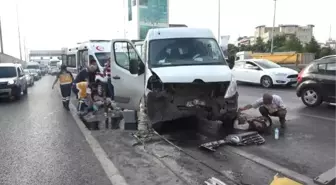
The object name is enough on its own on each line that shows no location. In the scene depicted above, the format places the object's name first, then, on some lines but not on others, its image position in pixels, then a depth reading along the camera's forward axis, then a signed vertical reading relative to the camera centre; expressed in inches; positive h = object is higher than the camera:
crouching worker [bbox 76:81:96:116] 429.7 -55.6
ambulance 633.6 +3.8
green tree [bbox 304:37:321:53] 2113.7 +50.1
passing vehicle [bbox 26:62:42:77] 1835.6 -57.9
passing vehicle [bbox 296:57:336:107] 399.2 -32.9
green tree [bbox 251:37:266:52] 2541.8 +60.0
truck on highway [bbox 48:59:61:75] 2372.2 -55.3
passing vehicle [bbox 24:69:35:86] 1098.9 -80.8
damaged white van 287.4 -19.2
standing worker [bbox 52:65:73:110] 488.4 -40.8
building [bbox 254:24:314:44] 5024.6 +380.6
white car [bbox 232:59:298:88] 702.4 -38.3
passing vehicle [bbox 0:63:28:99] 610.2 -46.7
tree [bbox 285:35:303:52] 2129.7 +57.9
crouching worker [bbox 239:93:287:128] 310.2 -46.7
